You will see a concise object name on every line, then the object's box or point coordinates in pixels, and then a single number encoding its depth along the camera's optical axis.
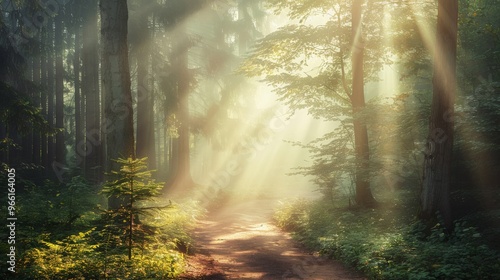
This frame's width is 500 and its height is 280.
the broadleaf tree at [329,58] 13.59
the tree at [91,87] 20.34
